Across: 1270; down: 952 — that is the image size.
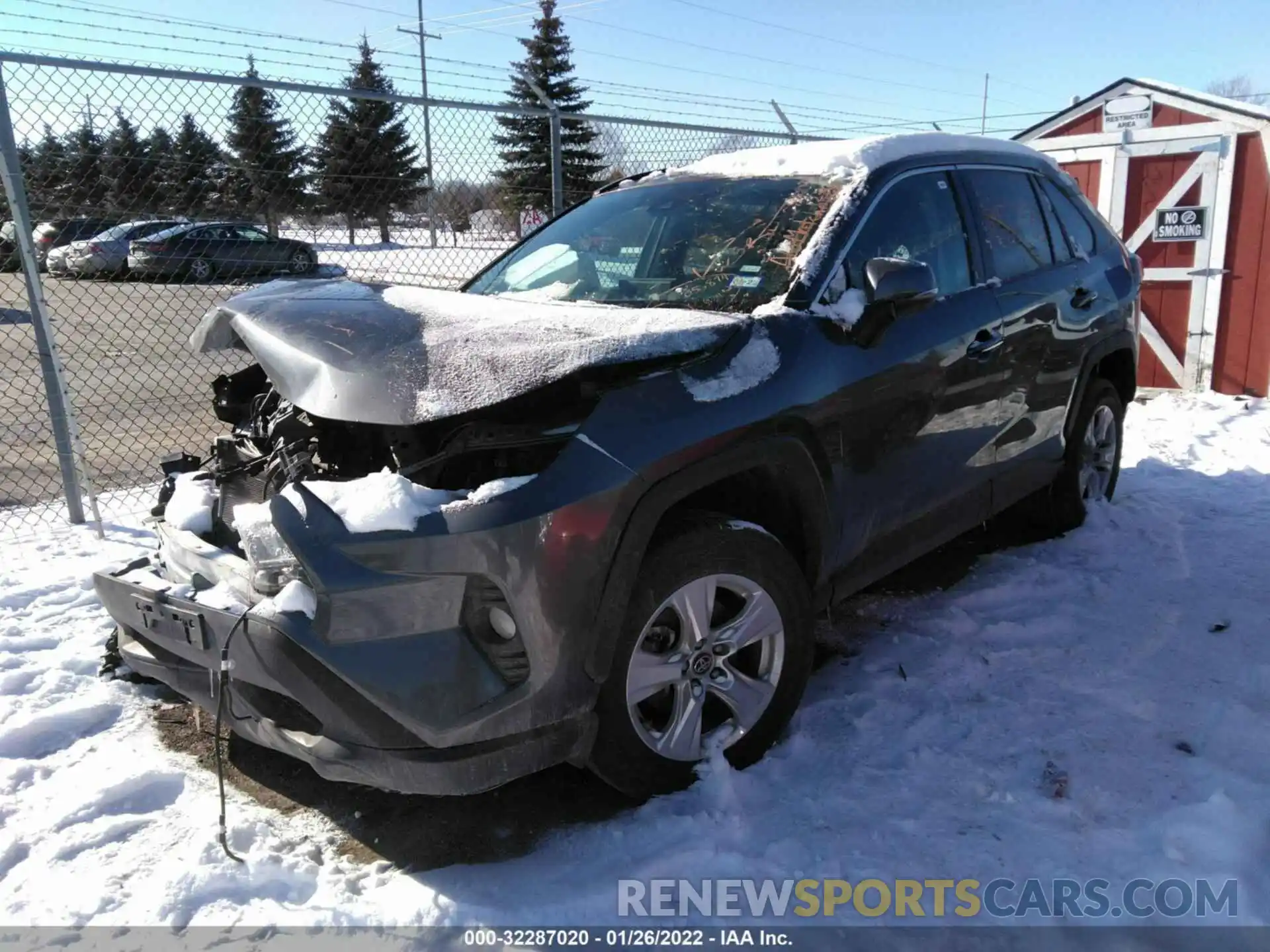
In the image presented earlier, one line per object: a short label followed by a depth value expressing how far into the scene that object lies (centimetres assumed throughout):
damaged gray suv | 223
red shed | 797
